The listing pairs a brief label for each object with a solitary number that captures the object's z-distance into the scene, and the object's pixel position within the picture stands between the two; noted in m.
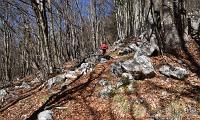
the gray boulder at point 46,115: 4.95
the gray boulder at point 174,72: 5.74
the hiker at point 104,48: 10.92
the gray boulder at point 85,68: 6.49
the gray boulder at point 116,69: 5.88
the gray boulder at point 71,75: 6.43
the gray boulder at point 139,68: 5.73
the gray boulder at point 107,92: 5.39
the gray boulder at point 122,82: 5.55
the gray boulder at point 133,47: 7.70
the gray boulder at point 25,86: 7.55
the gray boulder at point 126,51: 7.97
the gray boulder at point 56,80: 6.34
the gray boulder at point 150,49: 6.49
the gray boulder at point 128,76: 5.70
